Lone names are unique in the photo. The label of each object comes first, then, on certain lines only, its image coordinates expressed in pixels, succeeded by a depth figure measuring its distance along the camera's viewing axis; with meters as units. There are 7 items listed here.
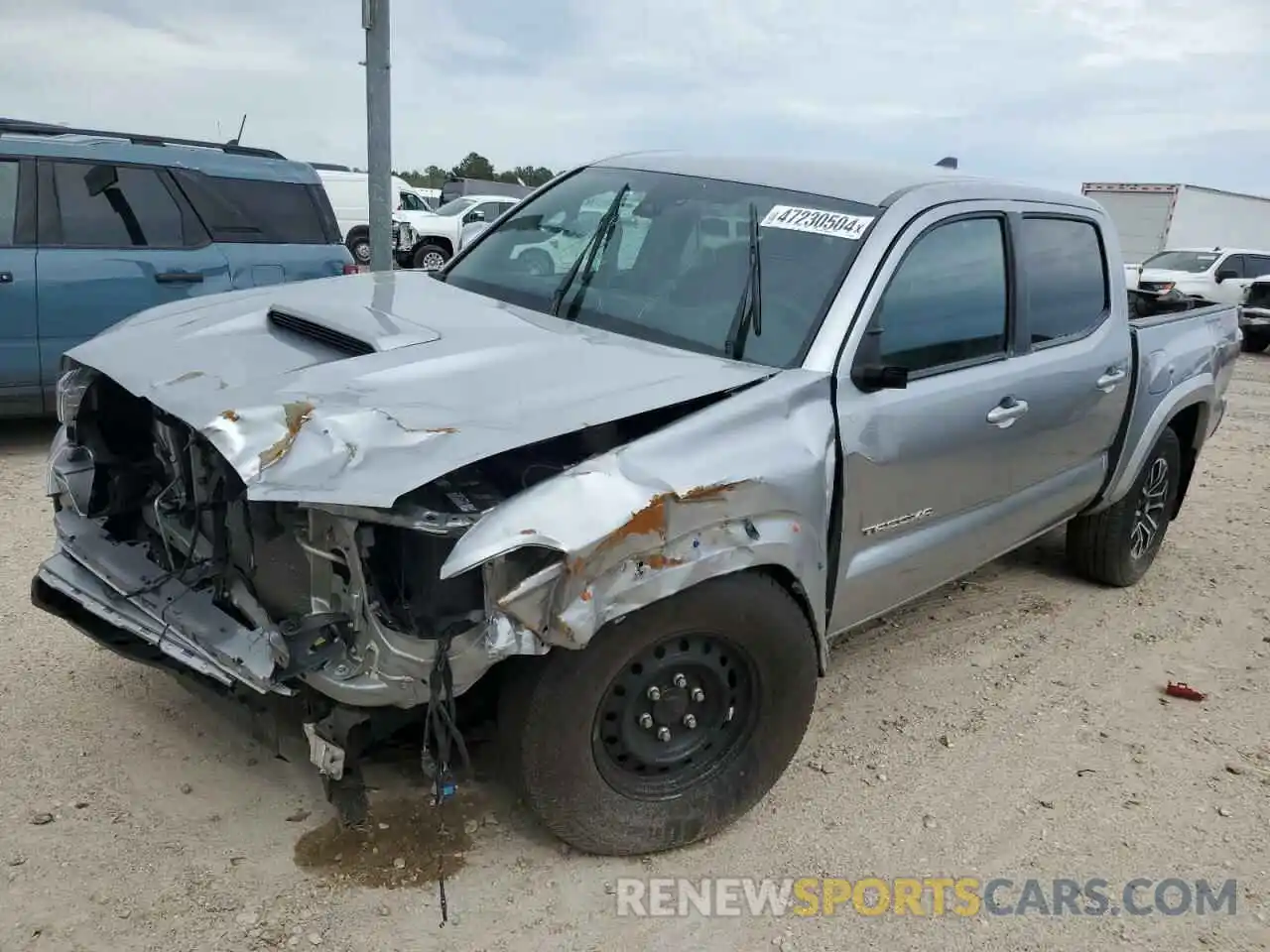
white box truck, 25.20
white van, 19.03
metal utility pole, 7.47
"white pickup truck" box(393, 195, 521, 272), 19.23
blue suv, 6.30
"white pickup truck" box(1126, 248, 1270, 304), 17.55
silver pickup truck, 2.40
